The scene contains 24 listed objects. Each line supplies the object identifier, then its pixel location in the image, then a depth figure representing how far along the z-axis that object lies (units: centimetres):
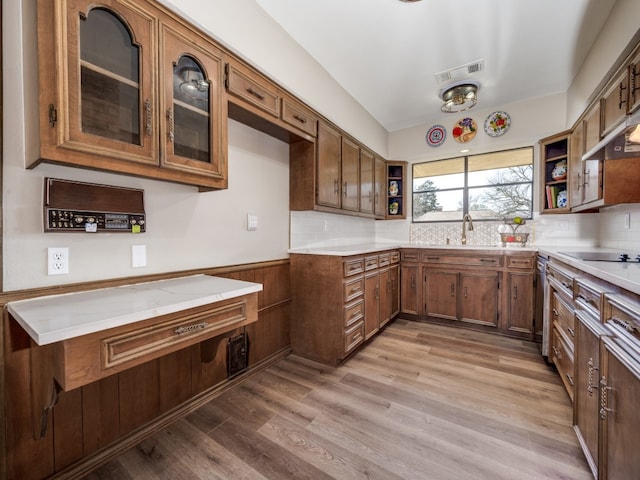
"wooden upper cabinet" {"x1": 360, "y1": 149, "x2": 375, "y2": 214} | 341
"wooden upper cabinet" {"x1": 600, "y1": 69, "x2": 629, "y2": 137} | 183
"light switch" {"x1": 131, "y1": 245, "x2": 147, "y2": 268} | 150
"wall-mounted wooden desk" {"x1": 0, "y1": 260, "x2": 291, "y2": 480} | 116
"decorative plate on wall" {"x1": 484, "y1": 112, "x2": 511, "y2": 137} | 347
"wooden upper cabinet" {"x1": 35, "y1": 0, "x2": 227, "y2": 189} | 103
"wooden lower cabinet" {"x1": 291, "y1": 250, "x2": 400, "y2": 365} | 235
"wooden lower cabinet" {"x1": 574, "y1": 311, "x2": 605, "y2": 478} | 117
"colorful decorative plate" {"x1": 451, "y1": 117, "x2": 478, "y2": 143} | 367
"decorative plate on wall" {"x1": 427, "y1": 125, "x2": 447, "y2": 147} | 386
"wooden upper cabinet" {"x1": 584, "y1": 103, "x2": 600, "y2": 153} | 224
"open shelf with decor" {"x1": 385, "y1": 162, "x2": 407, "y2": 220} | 418
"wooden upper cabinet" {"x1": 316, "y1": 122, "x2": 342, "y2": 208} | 258
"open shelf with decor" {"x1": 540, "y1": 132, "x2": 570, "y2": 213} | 301
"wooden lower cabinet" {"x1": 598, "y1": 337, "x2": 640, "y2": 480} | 86
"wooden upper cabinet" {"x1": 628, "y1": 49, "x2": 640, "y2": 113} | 169
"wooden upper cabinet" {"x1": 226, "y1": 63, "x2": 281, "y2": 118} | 174
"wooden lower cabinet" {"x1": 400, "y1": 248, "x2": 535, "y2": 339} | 296
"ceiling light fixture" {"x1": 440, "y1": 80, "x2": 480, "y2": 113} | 297
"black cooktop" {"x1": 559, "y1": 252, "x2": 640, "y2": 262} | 161
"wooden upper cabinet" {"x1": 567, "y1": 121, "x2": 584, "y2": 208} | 261
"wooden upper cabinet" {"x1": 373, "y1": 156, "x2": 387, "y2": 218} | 381
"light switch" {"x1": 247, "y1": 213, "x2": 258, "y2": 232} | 221
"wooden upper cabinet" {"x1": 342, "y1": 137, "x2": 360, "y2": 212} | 300
